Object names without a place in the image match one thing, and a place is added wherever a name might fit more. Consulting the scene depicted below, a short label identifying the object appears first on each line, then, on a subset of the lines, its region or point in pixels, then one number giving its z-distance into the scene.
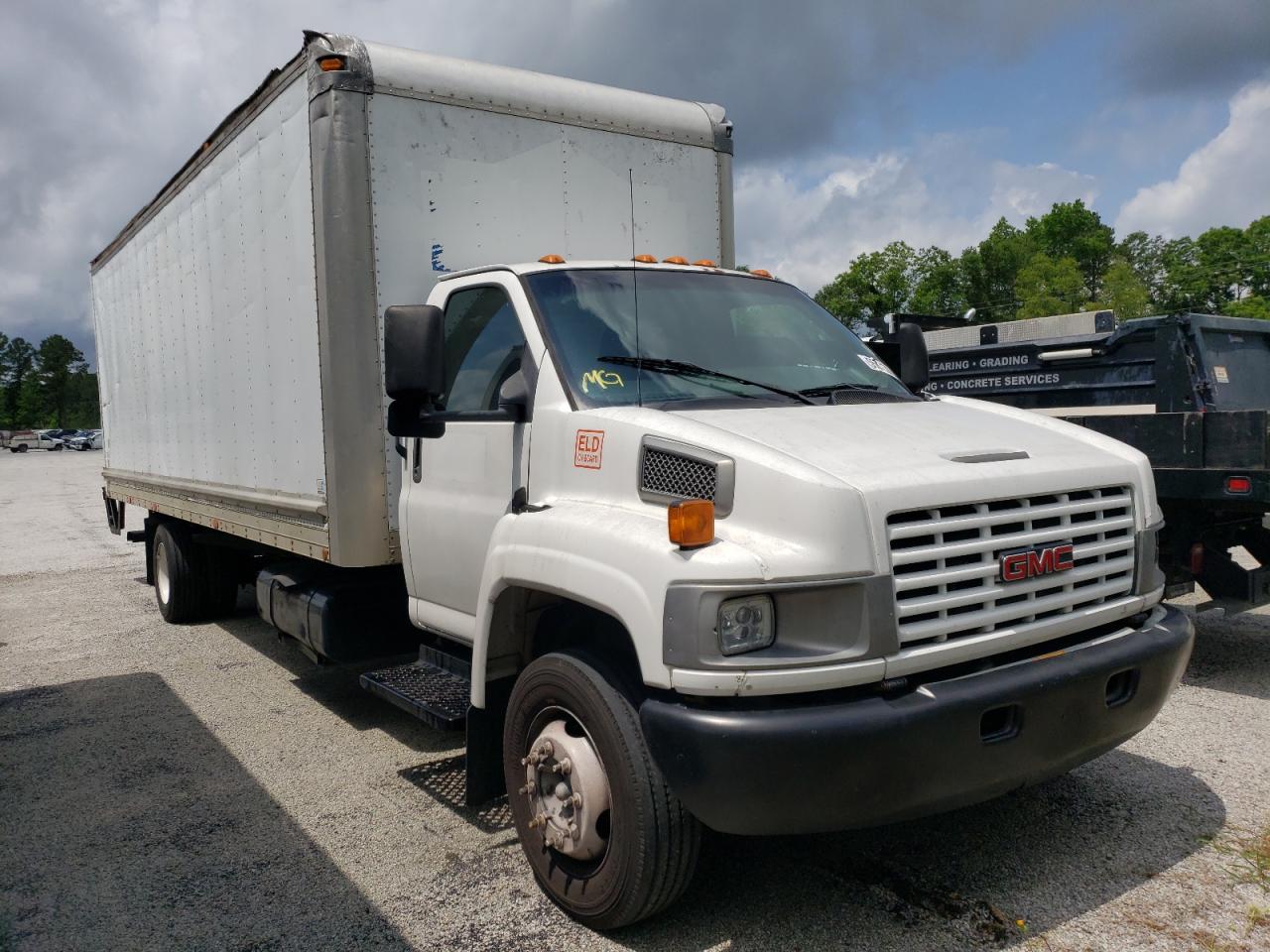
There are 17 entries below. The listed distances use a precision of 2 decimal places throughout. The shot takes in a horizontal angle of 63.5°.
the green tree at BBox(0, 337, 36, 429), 124.94
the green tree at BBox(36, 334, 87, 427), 128.88
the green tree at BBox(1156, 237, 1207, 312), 60.44
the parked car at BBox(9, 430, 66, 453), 83.00
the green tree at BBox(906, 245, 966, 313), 65.88
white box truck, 2.94
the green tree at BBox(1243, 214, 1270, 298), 64.31
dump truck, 6.17
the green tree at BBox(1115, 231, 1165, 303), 68.94
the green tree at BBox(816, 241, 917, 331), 63.41
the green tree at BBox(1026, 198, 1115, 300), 71.06
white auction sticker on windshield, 4.58
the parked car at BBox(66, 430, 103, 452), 79.75
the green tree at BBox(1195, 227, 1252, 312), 63.97
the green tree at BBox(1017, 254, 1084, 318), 60.25
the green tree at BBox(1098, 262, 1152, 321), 53.08
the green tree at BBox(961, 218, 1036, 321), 67.44
